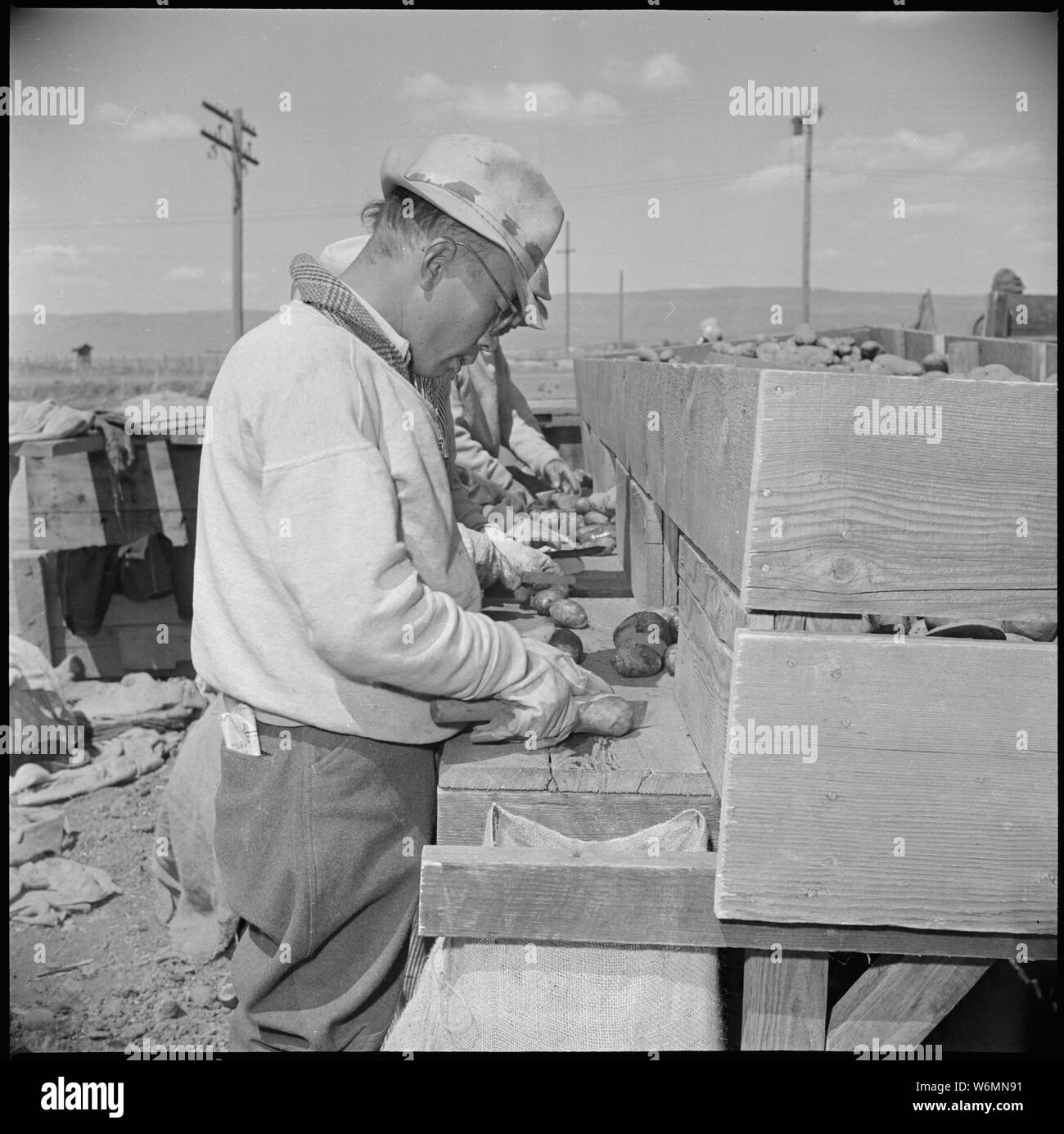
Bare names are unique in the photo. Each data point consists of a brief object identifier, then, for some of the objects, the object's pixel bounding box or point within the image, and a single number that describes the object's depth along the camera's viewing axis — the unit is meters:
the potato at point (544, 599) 3.21
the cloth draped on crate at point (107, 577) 7.82
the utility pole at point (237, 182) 21.02
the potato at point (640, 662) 2.59
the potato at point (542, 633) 2.60
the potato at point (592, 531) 4.82
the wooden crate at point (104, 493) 7.83
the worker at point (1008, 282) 11.85
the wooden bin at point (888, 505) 1.60
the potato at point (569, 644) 2.69
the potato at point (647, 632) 2.70
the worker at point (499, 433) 5.70
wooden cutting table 2.00
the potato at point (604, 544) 4.56
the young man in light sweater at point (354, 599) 1.79
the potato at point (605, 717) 2.15
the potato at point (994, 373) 3.44
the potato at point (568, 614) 3.09
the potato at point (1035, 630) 1.77
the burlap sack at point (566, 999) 1.87
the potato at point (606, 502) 5.36
